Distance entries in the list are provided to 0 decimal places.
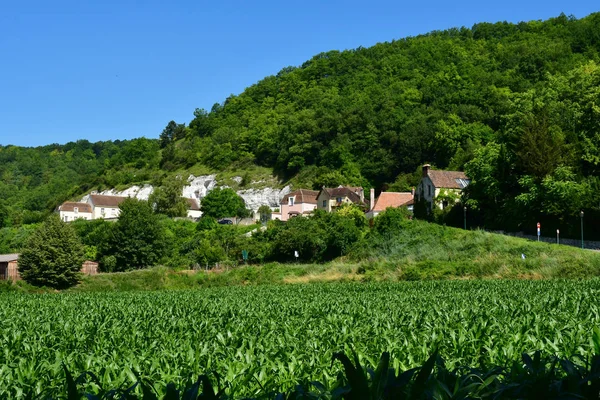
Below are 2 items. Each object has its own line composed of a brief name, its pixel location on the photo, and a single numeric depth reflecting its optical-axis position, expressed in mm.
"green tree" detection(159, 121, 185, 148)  183000
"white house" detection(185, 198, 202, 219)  120256
